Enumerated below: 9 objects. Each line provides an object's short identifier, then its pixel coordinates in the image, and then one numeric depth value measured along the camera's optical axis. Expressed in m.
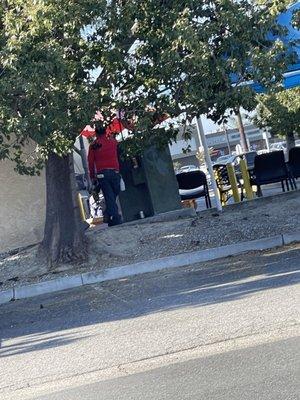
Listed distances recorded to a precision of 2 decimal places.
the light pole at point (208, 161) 14.49
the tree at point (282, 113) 21.86
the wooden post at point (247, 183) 17.33
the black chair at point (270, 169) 16.45
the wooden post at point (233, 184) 17.47
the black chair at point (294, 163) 16.88
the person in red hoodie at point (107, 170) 13.00
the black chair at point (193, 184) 17.03
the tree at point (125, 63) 9.47
